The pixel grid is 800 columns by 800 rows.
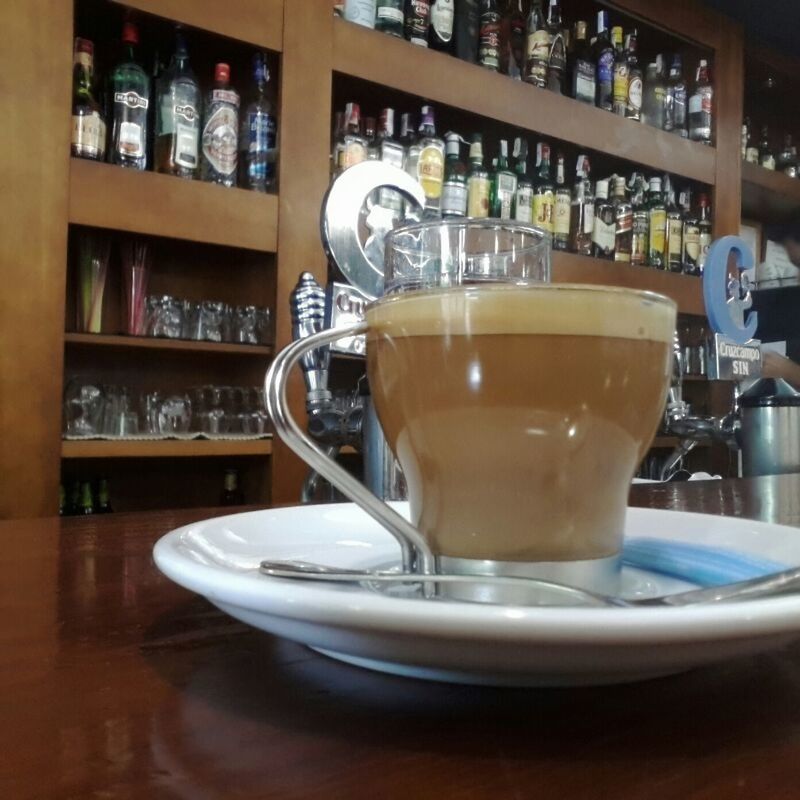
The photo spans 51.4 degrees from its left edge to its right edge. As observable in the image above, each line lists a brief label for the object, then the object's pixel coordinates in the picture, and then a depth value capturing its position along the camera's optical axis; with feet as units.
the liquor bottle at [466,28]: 6.51
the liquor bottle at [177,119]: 5.24
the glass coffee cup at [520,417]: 1.03
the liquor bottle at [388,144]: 5.98
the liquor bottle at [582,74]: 7.29
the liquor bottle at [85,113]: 4.85
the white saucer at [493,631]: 0.60
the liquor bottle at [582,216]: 7.38
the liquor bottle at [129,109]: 5.00
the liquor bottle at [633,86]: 7.68
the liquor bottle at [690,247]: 8.27
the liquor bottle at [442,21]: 6.30
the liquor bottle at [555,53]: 7.02
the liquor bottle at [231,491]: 5.72
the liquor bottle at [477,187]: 6.57
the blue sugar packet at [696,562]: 1.08
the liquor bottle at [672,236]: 8.05
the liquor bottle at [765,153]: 9.65
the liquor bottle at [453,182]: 6.44
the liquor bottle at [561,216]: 7.16
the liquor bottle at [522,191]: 6.82
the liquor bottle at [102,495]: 5.32
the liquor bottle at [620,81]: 7.55
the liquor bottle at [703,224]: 8.40
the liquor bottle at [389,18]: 6.00
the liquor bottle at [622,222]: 7.55
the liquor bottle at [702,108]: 8.26
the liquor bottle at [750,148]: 9.36
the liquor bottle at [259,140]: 5.51
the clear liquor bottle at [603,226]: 7.51
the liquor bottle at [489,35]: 6.57
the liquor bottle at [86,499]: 5.23
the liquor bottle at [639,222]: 7.85
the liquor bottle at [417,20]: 6.15
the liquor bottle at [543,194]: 6.97
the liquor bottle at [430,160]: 6.14
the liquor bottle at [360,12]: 5.90
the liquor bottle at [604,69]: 7.45
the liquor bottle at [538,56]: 6.87
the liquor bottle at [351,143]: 5.88
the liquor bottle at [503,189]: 6.75
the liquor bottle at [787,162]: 9.87
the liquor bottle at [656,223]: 7.95
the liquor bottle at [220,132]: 5.39
